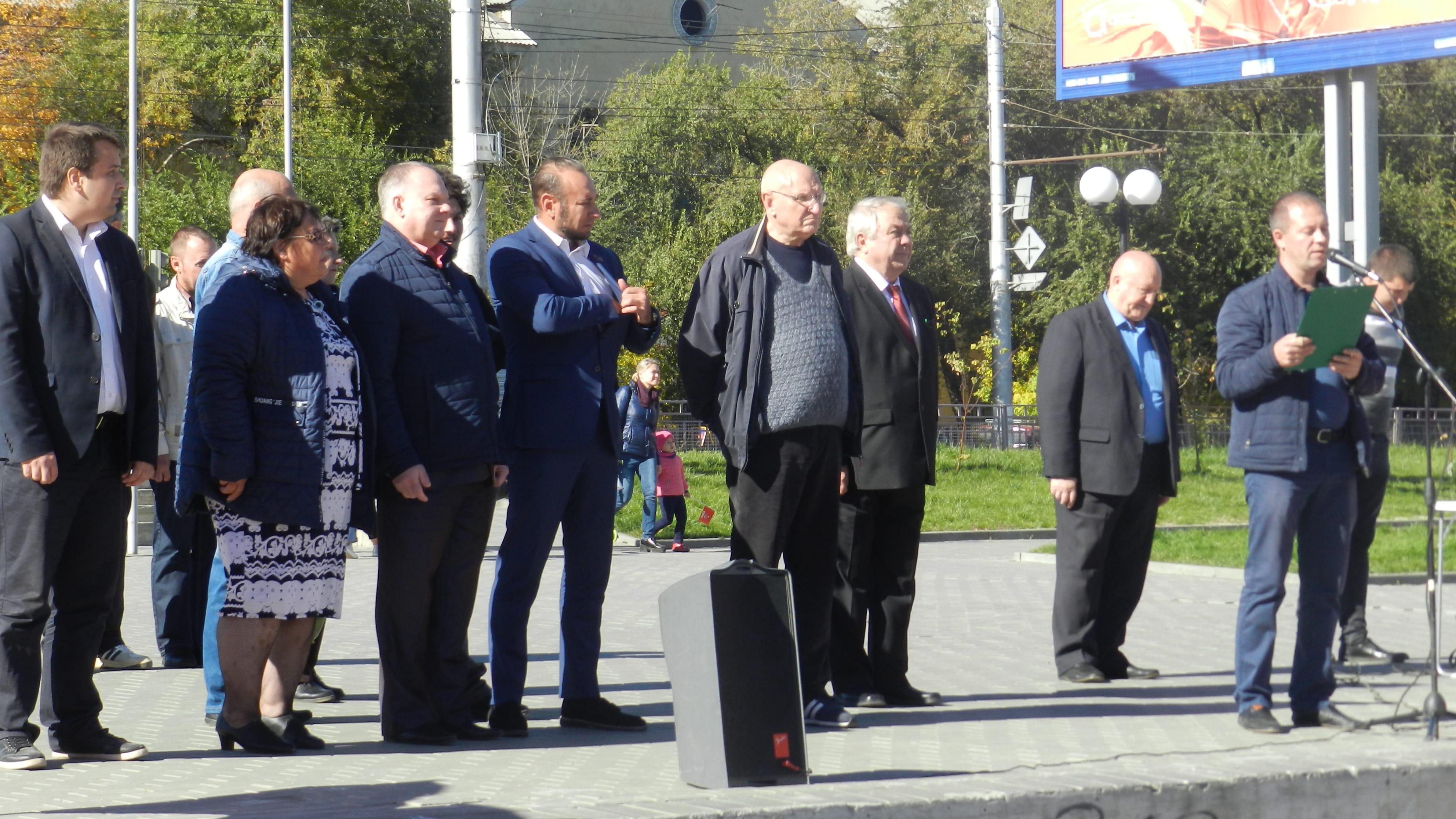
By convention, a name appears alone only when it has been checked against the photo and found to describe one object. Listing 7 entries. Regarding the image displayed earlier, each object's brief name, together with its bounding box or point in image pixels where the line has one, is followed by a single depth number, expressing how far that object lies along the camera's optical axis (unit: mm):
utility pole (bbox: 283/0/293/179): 33844
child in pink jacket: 16938
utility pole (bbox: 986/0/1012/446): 37625
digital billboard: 20062
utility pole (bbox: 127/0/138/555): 34875
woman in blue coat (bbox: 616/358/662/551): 16906
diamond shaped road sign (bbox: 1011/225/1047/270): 35969
